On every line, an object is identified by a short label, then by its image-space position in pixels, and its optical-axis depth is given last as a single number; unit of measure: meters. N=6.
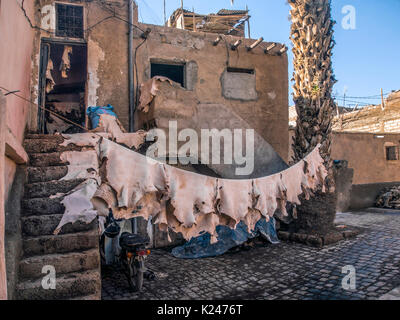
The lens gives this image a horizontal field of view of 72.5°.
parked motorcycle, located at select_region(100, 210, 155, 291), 4.26
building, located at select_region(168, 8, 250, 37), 12.61
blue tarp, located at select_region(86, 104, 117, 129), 6.04
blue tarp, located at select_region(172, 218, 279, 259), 6.11
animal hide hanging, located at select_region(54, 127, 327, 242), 3.23
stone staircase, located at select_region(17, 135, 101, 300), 2.99
